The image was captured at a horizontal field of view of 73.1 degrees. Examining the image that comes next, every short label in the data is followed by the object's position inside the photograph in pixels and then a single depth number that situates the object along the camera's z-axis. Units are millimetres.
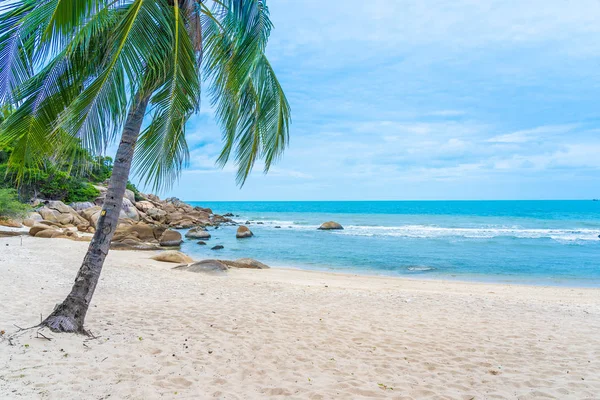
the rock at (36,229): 20250
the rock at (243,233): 34844
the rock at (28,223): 24000
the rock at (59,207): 30531
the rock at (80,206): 34400
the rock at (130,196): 39819
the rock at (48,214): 27984
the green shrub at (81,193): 35719
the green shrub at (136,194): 47962
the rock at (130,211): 35312
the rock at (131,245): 21562
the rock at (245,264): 17561
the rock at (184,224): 40625
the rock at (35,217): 26059
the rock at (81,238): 20469
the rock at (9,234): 18598
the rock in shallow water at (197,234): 32781
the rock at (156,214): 40091
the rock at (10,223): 22125
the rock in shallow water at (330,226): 44700
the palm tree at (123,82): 4441
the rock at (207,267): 14656
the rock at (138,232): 25245
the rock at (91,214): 28641
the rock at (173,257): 17297
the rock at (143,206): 41188
